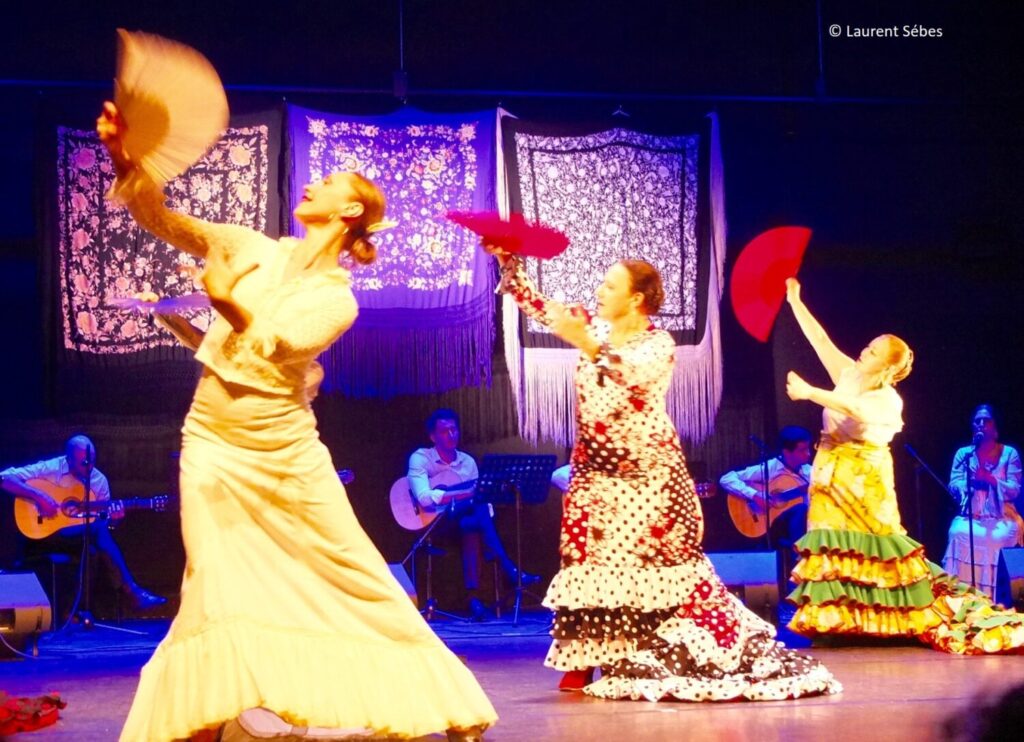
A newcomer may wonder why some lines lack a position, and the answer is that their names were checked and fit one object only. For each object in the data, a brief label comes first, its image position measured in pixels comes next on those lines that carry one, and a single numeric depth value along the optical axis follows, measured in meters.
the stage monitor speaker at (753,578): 7.51
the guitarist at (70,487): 8.72
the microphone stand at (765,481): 8.72
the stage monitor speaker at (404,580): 7.06
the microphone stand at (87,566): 8.40
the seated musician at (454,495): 9.07
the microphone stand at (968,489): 8.88
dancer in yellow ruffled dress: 6.71
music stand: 8.52
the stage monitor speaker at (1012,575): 7.64
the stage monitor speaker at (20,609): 6.92
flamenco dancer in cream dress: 3.44
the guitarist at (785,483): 9.54
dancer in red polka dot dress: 4.98
